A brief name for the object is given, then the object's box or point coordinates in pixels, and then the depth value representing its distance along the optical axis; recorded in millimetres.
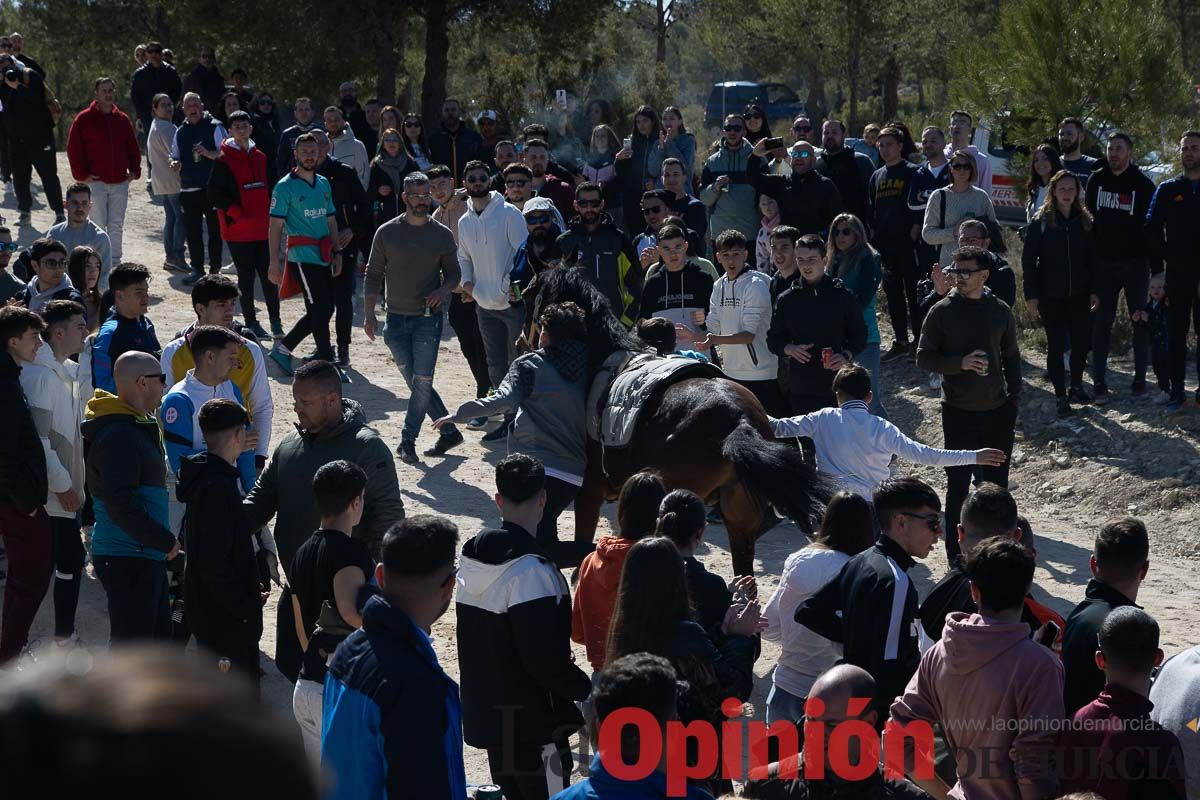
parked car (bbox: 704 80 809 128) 38031
